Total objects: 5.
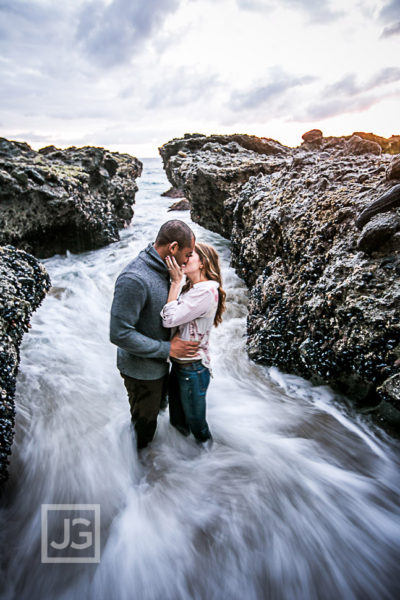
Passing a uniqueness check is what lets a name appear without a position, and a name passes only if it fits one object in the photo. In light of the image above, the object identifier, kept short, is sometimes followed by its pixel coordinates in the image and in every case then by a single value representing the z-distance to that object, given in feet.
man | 7.56
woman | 8.03
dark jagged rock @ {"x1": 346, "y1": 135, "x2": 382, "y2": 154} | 22.88
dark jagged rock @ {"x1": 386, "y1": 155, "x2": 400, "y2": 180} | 11.52
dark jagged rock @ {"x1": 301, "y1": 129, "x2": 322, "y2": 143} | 44.21
